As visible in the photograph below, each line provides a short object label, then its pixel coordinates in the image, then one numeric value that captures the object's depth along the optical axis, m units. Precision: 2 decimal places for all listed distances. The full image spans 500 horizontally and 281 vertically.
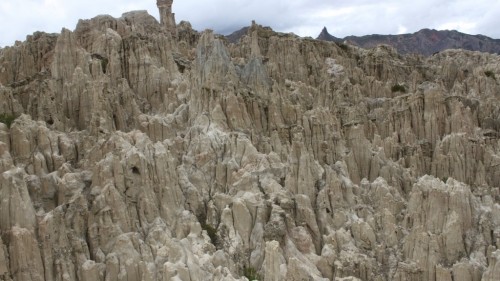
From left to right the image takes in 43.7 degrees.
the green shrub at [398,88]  71.06
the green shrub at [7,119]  40.03
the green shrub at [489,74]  79.12
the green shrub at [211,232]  36.75
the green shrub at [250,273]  35.19
